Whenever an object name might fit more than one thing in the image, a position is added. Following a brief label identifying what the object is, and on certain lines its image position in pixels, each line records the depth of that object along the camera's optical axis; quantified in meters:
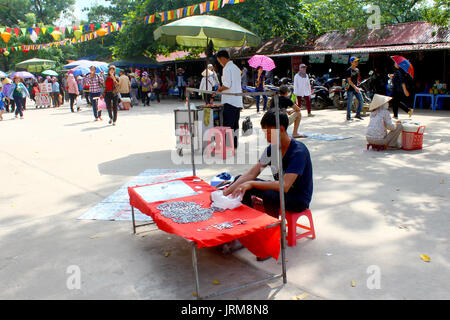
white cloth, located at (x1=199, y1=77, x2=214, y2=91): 9.15
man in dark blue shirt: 3.28
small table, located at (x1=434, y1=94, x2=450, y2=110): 13.07
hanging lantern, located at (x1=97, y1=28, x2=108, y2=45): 19.87
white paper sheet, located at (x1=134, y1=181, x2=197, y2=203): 3.73
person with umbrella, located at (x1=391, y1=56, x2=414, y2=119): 9.41
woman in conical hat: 6.83
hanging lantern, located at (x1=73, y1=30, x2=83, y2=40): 19.36
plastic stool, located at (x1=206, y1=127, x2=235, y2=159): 7.07
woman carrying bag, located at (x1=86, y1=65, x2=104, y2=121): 12.95
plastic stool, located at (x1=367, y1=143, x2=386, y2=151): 7.19
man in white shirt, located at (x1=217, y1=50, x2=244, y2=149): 6.97
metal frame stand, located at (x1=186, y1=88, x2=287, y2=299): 2.72
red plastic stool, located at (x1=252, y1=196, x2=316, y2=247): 3.52
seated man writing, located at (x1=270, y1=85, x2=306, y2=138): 7.51
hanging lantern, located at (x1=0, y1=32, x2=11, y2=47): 18.33
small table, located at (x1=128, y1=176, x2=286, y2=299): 2.76
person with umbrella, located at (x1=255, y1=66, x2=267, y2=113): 13.34
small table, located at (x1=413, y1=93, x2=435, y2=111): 13.30
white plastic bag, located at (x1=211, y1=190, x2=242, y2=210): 3.39
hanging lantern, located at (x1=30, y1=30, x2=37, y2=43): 19.48
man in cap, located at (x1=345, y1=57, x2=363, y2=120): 10.51
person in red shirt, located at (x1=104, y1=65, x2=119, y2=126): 11.62
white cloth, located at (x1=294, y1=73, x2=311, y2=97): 11.01
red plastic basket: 7.02
